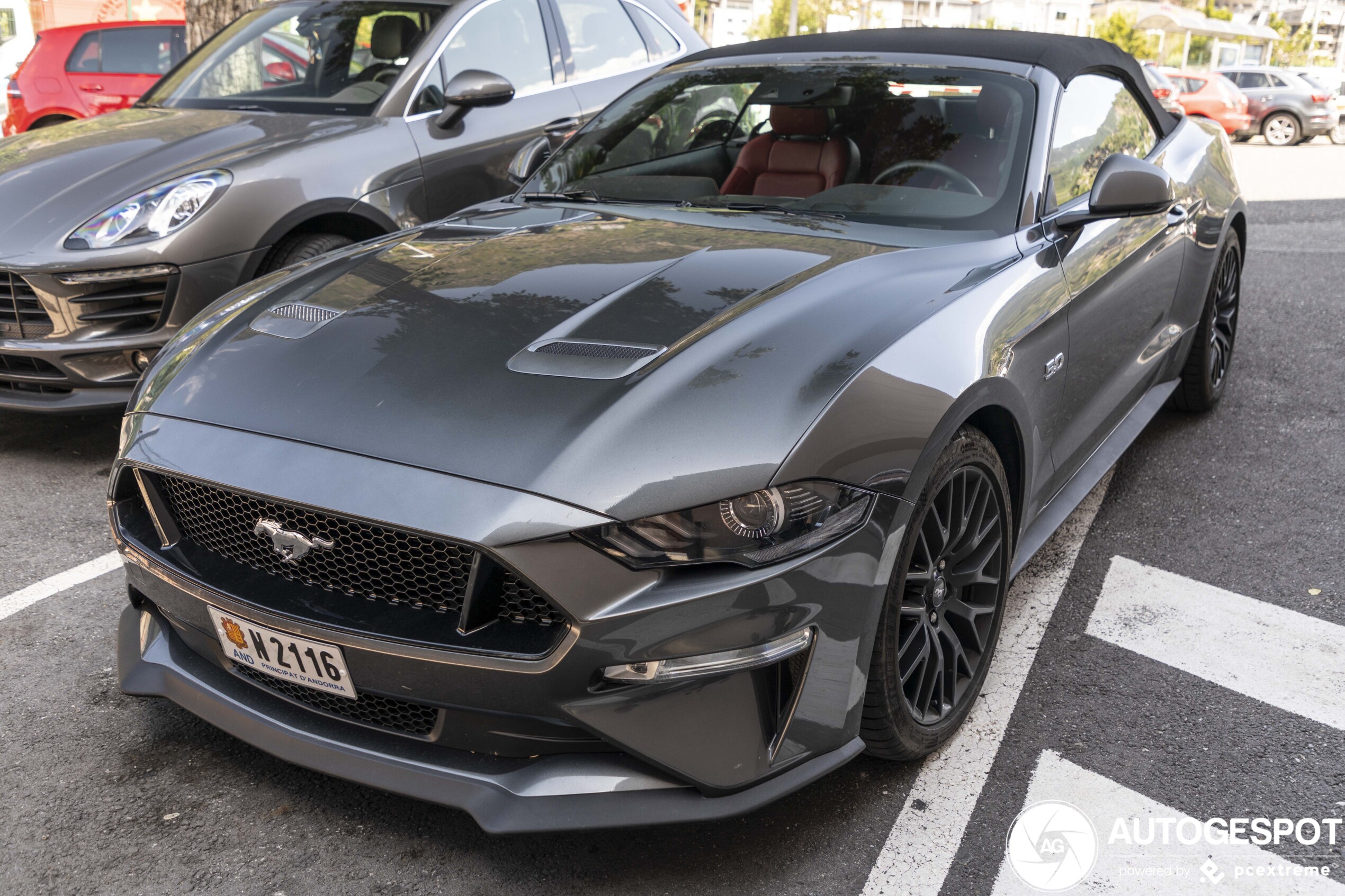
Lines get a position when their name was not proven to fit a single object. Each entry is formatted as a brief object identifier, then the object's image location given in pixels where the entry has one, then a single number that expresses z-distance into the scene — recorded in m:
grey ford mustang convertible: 1.84
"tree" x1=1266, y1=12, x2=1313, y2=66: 55.22
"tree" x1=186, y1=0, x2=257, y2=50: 8.32
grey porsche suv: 3.93
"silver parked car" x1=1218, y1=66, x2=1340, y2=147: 22.98
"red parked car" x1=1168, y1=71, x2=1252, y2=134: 22.67
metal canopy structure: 47.94
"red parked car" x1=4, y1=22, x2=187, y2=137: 10.60
